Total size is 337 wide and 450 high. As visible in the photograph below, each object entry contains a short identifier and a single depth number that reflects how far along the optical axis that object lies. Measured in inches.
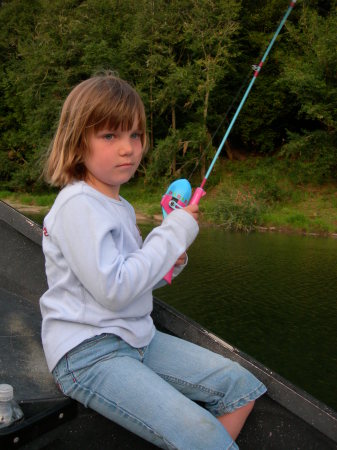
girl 40.9
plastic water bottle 37.2
